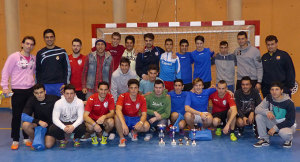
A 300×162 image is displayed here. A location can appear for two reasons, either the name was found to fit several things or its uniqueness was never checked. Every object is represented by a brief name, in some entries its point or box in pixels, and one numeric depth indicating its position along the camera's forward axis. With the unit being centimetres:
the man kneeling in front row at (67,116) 552
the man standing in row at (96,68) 639
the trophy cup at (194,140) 558
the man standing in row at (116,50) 692
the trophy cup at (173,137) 560
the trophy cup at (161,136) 561
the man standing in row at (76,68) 646
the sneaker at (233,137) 586
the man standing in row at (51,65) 585
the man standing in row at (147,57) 672
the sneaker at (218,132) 636
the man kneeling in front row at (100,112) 572
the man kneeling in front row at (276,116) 539
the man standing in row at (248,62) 652
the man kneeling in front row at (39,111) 546
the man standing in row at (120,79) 637
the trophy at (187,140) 559
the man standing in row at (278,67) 626
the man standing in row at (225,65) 676
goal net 748
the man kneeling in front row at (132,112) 574
